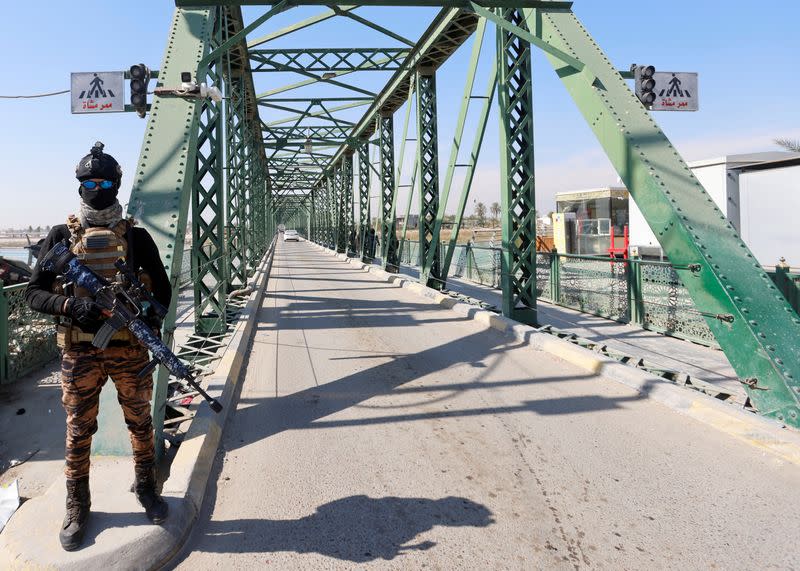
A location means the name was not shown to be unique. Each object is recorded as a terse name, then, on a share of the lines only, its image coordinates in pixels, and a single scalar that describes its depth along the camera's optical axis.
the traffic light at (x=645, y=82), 8.32
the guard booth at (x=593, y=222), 22.23
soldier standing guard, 2.78
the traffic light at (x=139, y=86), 7.86
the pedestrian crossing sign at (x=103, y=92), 8.30
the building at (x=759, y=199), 15.29
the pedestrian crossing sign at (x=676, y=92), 8.78
